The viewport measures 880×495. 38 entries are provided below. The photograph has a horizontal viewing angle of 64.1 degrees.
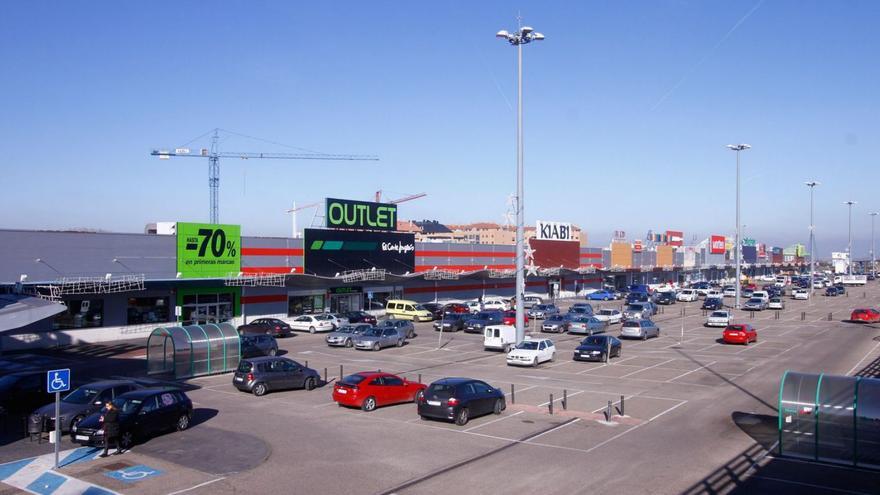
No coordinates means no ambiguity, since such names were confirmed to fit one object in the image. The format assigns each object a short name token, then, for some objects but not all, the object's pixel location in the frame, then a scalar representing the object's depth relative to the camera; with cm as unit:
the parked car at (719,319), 5212
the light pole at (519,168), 3391
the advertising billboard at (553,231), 8150
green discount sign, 4434
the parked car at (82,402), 1869
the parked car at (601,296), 8407
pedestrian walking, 1702
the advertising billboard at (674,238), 13791
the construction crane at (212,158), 13425
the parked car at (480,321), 4894
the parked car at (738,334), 4172
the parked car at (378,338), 3919
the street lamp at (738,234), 6462
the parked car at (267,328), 4428
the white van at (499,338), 3894
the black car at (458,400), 2069
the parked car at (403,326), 4216
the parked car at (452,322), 4891
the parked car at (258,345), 3475
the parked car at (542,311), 5693
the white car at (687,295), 8188
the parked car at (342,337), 4025
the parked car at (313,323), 4781
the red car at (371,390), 2284
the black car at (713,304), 6875
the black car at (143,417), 1733
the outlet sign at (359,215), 5450
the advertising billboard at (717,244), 12622
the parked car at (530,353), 3312
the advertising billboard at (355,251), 5350
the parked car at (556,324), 4919
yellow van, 5600
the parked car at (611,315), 5585
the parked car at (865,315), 5669
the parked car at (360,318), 5000
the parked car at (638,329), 4466
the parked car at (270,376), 2550
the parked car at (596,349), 3456
